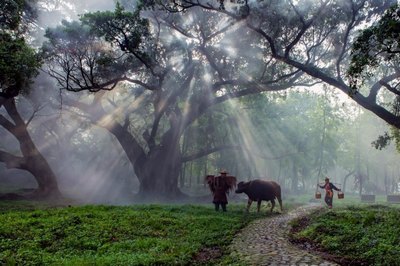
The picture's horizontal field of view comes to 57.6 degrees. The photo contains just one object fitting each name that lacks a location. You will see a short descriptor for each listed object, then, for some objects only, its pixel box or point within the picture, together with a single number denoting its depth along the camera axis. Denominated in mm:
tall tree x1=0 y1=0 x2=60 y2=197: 14838
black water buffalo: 21406
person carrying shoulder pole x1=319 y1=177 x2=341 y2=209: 23788
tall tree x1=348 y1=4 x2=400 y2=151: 11070
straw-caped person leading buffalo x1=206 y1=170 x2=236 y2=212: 20531
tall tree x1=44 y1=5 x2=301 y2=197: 21664
